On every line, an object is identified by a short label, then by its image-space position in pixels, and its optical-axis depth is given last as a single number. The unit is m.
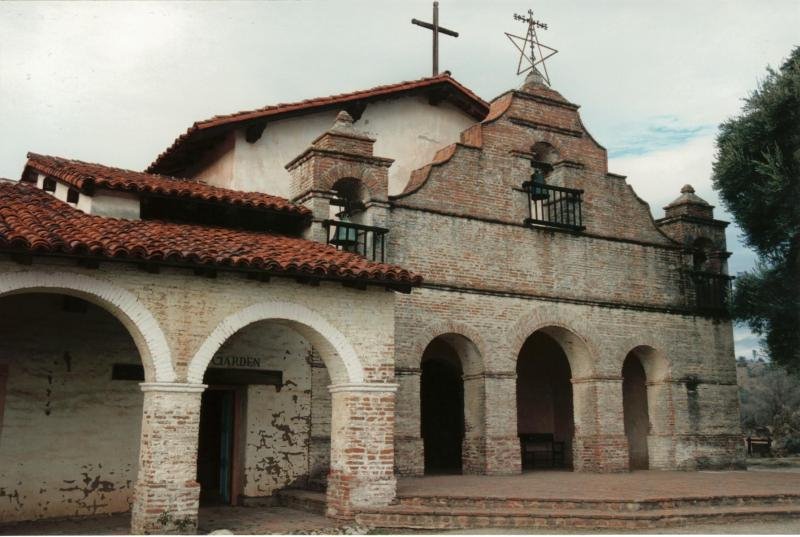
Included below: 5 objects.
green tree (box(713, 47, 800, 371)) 15.84
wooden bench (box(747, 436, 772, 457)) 25.58
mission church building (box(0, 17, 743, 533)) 10.66
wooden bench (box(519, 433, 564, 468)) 18.22
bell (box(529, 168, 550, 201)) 16.83
